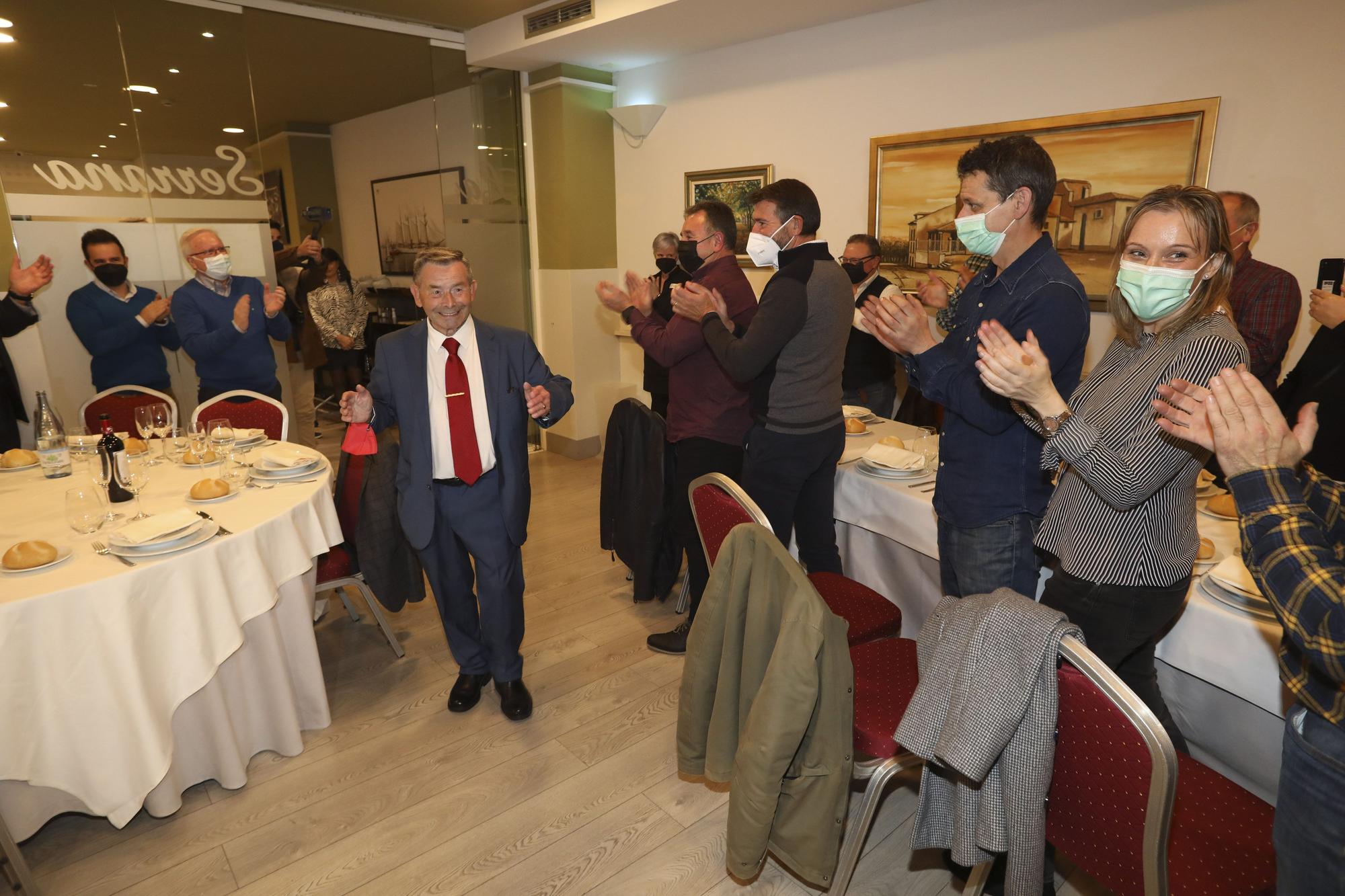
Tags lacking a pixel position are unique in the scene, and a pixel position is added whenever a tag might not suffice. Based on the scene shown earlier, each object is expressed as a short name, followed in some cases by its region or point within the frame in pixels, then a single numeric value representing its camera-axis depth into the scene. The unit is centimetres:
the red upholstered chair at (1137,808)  123
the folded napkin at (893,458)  280
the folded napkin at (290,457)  284
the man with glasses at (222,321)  394
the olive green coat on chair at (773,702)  158
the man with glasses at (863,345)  460
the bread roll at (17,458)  297
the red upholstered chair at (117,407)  361
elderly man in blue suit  255
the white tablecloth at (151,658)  197
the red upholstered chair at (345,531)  311
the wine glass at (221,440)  286
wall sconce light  593
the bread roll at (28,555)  201
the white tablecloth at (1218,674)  170
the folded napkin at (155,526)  214
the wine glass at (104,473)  243
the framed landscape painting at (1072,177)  352
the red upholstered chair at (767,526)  197
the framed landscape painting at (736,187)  541
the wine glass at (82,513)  226
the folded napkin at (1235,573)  178
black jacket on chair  344
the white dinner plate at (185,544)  211
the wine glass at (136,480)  239
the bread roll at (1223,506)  229
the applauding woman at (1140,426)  151
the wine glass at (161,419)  289
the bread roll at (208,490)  254
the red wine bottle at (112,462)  244
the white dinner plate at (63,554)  210
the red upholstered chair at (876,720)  183
